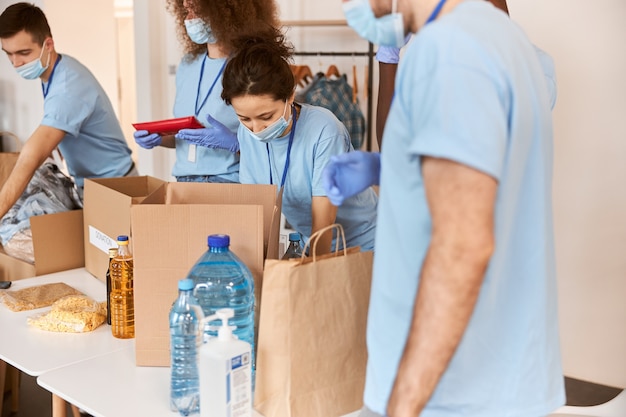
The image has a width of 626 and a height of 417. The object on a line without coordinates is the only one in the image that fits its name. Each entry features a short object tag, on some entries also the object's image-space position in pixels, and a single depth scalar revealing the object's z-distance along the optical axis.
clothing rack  3.42
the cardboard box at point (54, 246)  2.08
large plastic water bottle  1.32
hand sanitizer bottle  1.10
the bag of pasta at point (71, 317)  1.63
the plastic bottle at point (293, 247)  1.61
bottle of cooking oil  1.57
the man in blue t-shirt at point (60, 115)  2.29
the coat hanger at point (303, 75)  3.55
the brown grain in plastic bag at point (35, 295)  1.78
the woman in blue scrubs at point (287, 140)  1.67
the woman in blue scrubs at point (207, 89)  2.18
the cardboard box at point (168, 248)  1.38
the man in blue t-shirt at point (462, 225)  0.78
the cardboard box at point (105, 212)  1.85
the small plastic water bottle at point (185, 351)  1.23
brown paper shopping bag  1.18
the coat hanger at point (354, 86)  3.45
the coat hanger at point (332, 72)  3.48
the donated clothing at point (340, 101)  3.38
